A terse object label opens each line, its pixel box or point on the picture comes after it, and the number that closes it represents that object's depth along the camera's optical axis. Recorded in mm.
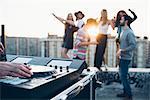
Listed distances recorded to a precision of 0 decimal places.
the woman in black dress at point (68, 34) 2232
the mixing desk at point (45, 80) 758
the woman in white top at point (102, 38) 2312
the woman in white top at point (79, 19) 2260
